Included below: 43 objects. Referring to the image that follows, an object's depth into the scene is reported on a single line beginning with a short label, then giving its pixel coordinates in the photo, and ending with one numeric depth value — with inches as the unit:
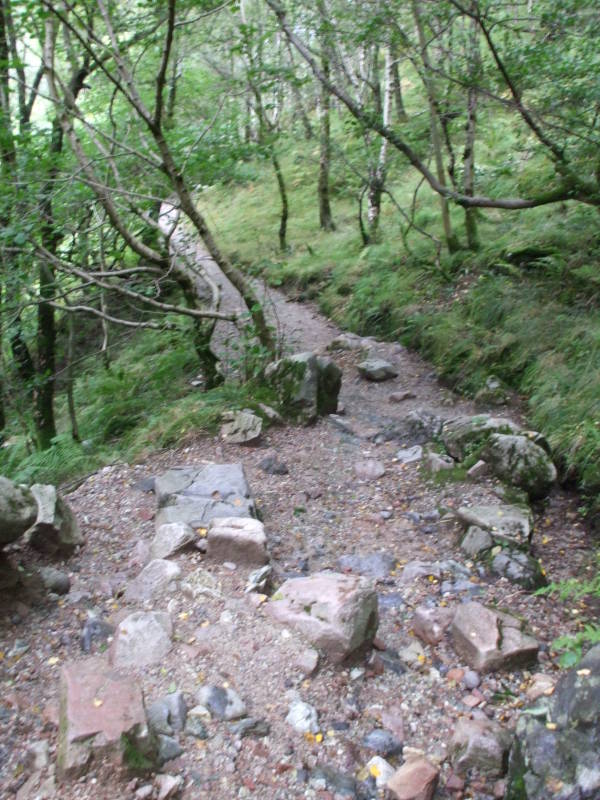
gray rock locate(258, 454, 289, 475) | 232.4
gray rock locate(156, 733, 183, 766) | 105.7
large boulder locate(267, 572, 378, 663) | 133.6
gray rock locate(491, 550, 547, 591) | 164.7
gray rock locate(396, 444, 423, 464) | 243.4
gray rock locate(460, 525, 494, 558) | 176.7
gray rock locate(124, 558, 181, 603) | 151.6
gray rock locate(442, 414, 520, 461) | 226.8
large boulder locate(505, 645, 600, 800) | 91.5
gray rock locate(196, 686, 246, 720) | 117.6
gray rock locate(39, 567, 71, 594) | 152.2
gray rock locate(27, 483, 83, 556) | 163.6
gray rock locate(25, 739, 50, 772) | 103.2
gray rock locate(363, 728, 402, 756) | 115.3
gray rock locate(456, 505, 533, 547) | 176.6
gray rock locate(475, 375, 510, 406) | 283.9
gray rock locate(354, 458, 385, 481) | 234.7
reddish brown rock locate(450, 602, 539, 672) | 134.0
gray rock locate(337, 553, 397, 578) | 174.4
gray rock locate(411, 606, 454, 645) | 144.6
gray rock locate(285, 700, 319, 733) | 117.7
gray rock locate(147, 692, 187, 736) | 112.0
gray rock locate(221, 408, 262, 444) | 251.9
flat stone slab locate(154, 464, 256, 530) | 187.0
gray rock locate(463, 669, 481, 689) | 131.6
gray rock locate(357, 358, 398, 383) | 338.3
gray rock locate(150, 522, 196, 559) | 166.9
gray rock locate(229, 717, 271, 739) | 114.1
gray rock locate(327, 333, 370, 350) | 387.5
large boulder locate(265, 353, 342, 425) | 270.4
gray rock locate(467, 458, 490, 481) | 215.4
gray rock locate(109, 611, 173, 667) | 129.0
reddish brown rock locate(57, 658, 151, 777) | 98.4
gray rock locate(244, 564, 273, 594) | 155.1
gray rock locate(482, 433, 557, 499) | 205.5
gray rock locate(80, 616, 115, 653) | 136.0
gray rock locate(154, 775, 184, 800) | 99.0
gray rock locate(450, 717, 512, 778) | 110.0
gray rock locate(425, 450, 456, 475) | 225.8
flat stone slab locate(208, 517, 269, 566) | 164.9
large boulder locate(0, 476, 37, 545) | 136.4
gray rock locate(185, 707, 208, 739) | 112.6
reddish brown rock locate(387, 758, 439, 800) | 104.1
